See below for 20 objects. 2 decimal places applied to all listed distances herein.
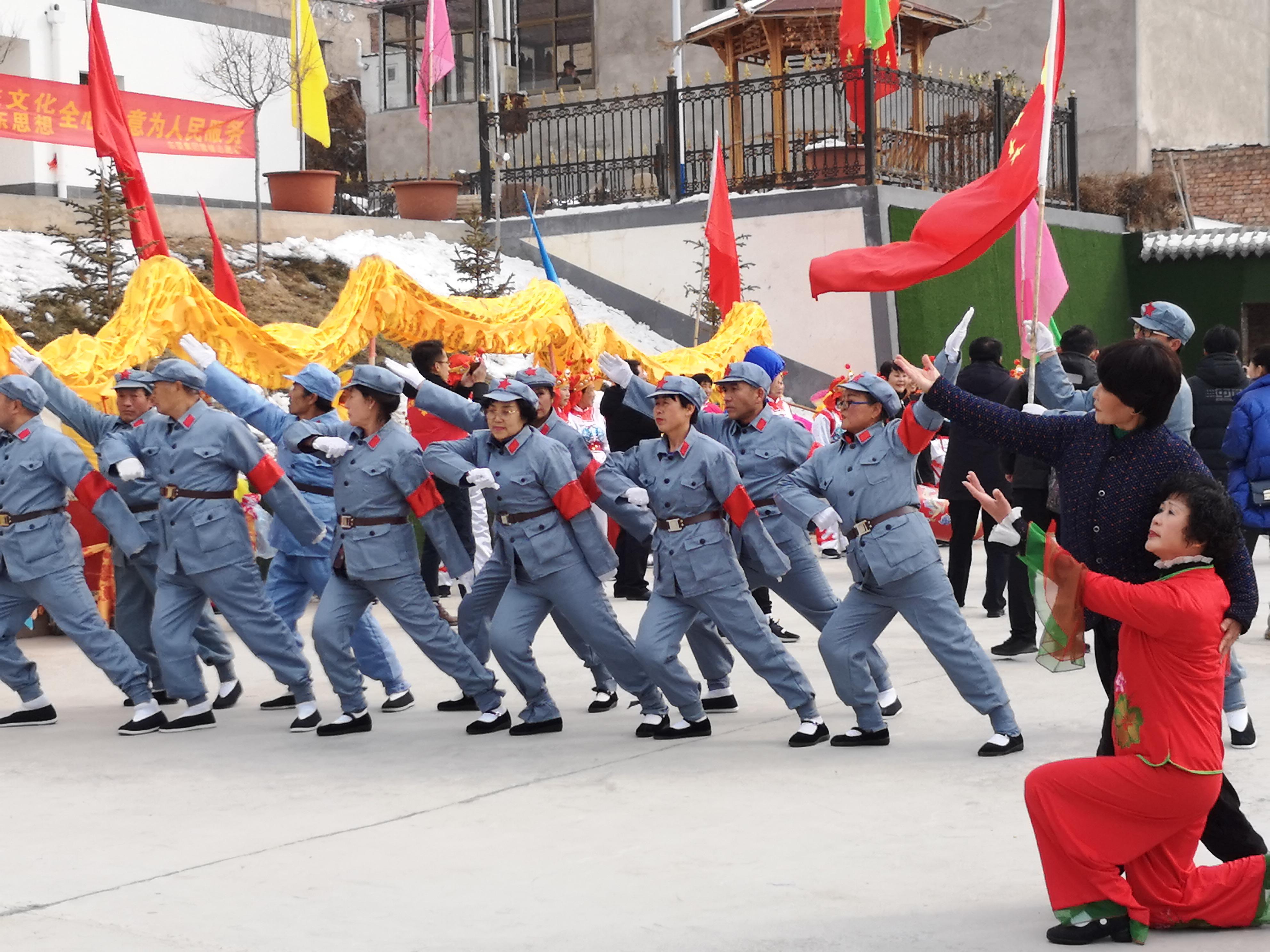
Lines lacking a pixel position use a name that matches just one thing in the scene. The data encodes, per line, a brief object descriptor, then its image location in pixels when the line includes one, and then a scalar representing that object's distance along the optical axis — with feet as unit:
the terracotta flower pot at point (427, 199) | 72.43
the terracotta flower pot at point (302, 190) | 67.62
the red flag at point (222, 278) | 39.50
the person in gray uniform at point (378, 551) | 24.70
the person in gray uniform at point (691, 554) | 23.72
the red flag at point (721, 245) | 50.55
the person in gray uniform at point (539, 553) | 24.22
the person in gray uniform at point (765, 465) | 26.78
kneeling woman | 14.03
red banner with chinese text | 51.72
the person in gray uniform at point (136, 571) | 27.32
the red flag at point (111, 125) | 37.93
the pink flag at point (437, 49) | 76.38
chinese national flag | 25.91
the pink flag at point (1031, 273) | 35.01
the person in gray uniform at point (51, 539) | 25.30
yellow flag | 68.74
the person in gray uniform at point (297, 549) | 26.89
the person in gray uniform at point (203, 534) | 25.22
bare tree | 71.72
